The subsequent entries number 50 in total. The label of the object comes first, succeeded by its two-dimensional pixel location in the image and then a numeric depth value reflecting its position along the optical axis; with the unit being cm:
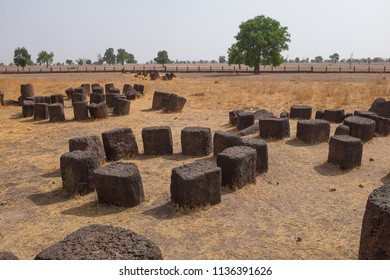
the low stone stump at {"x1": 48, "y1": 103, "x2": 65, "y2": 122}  1498
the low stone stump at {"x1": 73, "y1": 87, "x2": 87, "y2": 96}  2089
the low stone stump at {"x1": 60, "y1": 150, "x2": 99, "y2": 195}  714
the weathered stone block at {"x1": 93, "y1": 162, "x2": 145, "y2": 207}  645
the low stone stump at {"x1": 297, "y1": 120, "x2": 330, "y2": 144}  1066
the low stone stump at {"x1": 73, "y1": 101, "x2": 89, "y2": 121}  1518
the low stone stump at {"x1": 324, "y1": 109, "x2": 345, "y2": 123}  1339
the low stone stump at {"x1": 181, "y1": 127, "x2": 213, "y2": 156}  953
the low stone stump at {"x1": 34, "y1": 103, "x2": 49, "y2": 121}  1558
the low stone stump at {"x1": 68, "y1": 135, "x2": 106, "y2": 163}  861
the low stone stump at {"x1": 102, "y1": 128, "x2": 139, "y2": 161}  923
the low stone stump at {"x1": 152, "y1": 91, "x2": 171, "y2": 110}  1766
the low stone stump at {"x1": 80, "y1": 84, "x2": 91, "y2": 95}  2387
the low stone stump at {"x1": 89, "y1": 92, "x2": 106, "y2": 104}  1758
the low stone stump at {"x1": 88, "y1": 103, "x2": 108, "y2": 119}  1509
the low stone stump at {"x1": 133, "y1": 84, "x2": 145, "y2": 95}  2356
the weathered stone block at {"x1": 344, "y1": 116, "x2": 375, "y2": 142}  1059
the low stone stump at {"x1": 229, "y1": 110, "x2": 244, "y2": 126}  1351
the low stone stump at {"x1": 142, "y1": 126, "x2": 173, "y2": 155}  971
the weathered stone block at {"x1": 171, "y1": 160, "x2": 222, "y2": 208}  630
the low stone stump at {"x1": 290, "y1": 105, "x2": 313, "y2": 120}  1398
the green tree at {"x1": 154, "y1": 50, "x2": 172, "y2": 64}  11537
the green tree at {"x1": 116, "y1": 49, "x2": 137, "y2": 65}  14225
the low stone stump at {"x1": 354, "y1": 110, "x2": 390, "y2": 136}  1141
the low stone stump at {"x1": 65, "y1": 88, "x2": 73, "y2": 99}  2243
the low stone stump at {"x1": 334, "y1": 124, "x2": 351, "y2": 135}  1040
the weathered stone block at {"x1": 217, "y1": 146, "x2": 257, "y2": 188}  714
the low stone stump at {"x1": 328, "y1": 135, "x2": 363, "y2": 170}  846
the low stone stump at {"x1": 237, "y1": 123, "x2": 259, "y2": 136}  1192
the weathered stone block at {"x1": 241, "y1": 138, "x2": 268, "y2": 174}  807
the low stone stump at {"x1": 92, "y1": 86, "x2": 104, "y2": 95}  2121
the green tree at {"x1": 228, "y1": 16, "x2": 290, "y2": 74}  4756
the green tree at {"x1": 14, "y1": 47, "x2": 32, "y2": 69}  8644
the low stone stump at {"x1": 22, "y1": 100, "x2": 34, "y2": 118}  1648
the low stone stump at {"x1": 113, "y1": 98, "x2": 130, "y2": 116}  1616
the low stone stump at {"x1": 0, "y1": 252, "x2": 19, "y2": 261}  370
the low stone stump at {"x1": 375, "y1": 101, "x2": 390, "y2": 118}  1338
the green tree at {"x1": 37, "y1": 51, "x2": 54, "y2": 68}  12900
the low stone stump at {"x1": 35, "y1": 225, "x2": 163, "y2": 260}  383
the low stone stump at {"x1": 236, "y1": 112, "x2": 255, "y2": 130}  1248
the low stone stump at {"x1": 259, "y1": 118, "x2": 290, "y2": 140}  1106
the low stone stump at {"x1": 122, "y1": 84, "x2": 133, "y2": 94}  2345
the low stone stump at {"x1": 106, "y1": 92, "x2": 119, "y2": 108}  1862
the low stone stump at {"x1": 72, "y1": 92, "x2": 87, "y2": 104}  1795
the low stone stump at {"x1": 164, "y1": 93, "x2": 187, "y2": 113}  1670
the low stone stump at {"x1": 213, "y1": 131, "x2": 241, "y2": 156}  886
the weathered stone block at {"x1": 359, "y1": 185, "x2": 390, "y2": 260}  405
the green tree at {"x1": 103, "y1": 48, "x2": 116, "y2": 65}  15625
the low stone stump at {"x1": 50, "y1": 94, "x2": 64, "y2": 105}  1825
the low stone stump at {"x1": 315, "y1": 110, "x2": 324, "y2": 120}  1387
